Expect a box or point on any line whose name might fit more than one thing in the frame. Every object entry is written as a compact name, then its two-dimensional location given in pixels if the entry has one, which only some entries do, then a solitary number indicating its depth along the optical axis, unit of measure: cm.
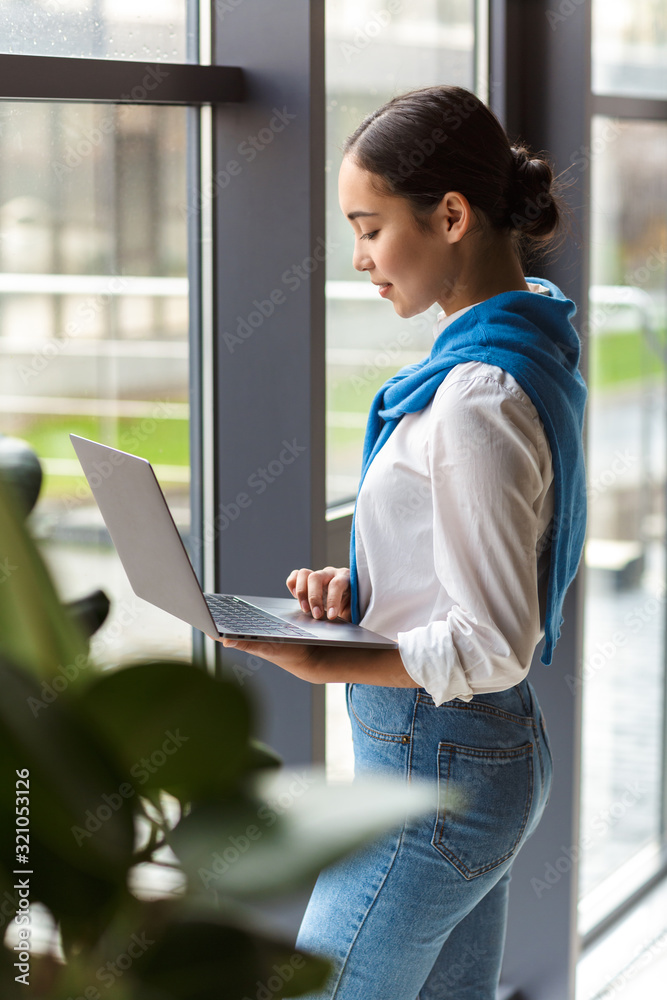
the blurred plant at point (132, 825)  125
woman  306
